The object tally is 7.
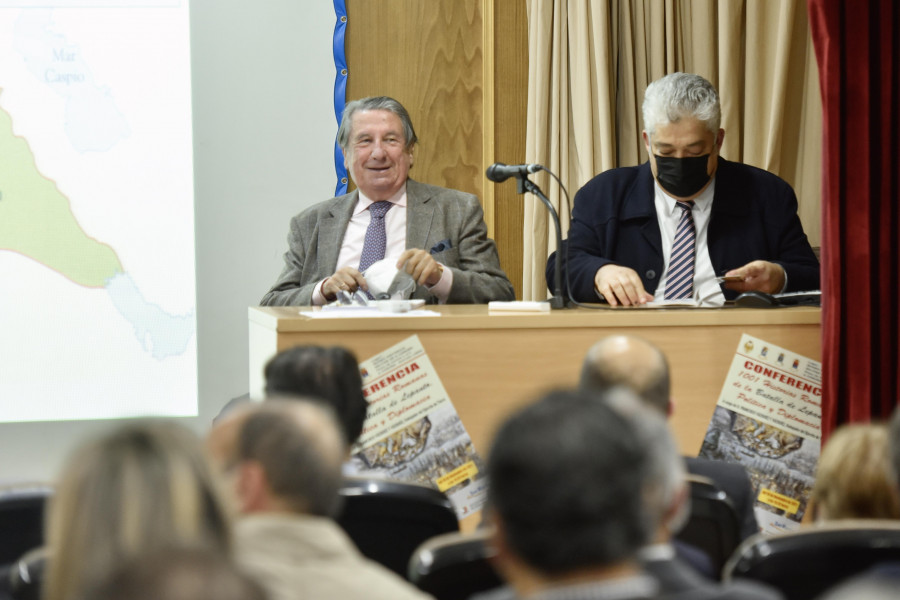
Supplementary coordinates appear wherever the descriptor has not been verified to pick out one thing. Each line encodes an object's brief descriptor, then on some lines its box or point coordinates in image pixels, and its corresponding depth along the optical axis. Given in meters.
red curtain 5.39
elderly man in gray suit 6.22
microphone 5.65
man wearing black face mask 5.88
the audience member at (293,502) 3.44
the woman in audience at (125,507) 2.82
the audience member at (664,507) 3.10
